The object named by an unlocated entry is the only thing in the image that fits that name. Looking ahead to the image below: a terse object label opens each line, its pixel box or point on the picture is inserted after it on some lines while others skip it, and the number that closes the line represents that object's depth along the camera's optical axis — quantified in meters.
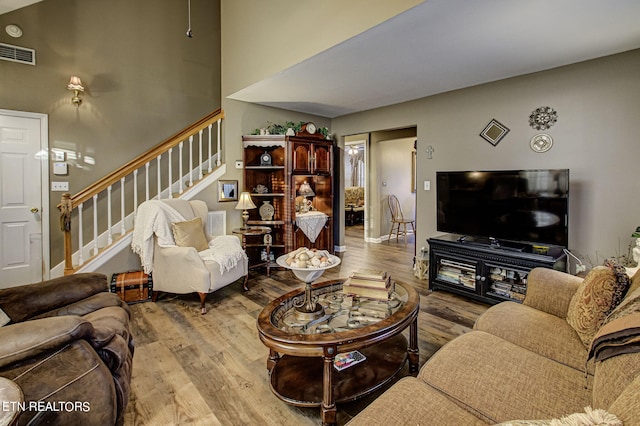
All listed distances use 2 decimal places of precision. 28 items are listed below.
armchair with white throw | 3.00
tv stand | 2.99
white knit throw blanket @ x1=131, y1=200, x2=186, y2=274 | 3.17
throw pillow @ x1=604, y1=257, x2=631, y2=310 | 1.45
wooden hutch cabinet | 4.50
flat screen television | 2.90
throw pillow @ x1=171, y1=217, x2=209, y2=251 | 3.27
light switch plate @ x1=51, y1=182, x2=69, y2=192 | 3.80
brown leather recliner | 1.09
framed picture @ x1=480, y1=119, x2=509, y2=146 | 3.57
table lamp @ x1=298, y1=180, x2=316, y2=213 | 4.96
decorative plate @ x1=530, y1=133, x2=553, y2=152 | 3.26
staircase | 3.35
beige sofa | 0.92
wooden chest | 3.18
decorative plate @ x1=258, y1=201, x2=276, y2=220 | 4.73
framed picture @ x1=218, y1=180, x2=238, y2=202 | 4.32
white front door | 3.55
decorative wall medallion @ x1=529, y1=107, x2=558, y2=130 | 3.21
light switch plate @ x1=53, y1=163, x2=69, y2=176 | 3.79
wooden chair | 6.84
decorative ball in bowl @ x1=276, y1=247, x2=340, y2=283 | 1.80
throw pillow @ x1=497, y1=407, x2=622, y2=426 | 0.57
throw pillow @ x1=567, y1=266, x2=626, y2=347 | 1.46
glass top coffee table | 1.53
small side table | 4.11
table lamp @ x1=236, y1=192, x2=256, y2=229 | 4.14
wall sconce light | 3.77
